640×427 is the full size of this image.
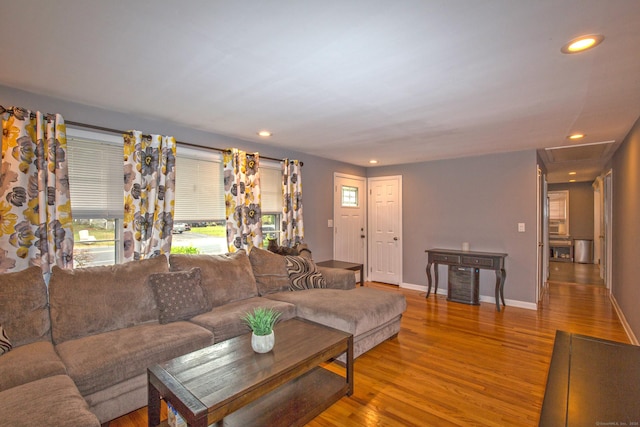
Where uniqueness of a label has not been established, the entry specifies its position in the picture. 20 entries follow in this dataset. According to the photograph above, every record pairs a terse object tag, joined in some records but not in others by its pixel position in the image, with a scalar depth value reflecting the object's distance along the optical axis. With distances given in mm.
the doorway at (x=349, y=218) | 5543
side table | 4538
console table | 4477
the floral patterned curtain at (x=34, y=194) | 2387
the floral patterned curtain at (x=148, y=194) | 3002
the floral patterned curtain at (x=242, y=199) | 3832
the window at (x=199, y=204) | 3512
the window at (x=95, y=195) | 2781
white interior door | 5875
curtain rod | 2391
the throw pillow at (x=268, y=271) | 3548
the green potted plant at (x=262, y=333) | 2045
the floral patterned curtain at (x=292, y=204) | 4480
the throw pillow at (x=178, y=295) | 2633
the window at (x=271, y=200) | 4410
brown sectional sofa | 1645
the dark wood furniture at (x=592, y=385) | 1034
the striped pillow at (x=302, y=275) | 3715
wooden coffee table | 1580
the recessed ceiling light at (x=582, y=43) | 1643
